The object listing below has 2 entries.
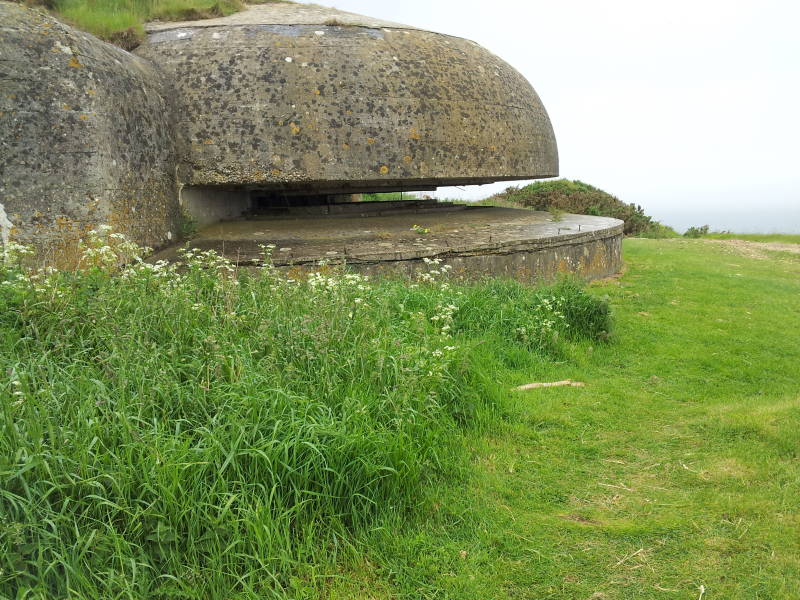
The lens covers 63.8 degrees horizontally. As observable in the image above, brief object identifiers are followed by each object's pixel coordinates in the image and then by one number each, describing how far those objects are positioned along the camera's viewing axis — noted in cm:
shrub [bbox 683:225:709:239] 1669
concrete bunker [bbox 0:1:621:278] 467
